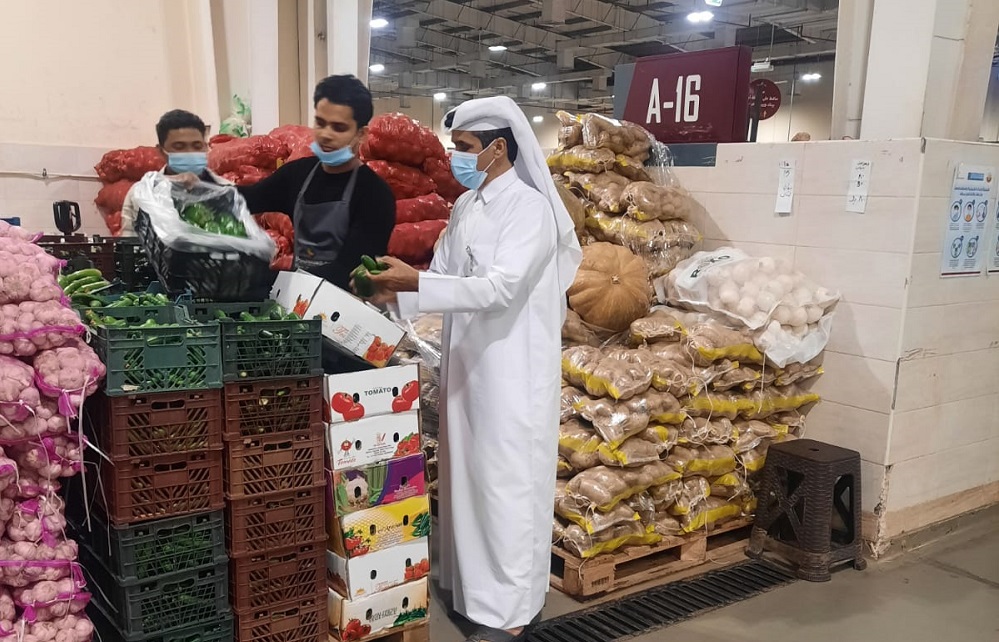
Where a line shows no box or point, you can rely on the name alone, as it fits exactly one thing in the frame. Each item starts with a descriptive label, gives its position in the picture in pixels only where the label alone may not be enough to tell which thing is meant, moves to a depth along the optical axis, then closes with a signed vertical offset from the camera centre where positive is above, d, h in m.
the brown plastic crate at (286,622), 2.25 -1.26
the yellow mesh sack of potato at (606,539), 3.03 -1.34
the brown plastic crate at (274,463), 2.17 -0.78
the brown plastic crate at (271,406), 2.14 -0.62
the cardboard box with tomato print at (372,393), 2.33 -0.62
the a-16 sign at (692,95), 4.24 +0.52
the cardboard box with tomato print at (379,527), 2.39 -1.04
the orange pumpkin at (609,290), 3.55 -0.45
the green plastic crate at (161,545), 2.04 -0.95
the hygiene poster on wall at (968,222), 3.63 -0.11
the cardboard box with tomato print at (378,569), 2.40 -1.17
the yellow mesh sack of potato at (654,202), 3.90 -0.06
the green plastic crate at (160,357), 1.98 -0.45
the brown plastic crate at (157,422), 2.00 -0.62
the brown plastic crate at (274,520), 2.19 -0.95
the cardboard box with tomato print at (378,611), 2.42 -1.31
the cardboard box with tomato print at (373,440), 2.35 -0.77
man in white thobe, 2.58 -0.64
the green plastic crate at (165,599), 2.06 -1.11
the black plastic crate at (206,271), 2.28 -0.27
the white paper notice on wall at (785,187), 3.83 +0.03
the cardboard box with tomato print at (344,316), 2.37 -0.40
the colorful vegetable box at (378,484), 2.38 -0.91
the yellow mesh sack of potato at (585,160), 4.04 +0.14
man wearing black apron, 2.66 -0.06
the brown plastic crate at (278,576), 2.23 -1.12
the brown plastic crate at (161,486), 2.01 -0.79
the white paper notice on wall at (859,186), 3.56 +0.04
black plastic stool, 3.35 -1.34
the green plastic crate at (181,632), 2.13 -1.23
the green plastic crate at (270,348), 2.12 -0.45
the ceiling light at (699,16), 11.47 +2.48
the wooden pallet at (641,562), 3.08 -1.54
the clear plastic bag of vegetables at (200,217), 2.28 -0.12
